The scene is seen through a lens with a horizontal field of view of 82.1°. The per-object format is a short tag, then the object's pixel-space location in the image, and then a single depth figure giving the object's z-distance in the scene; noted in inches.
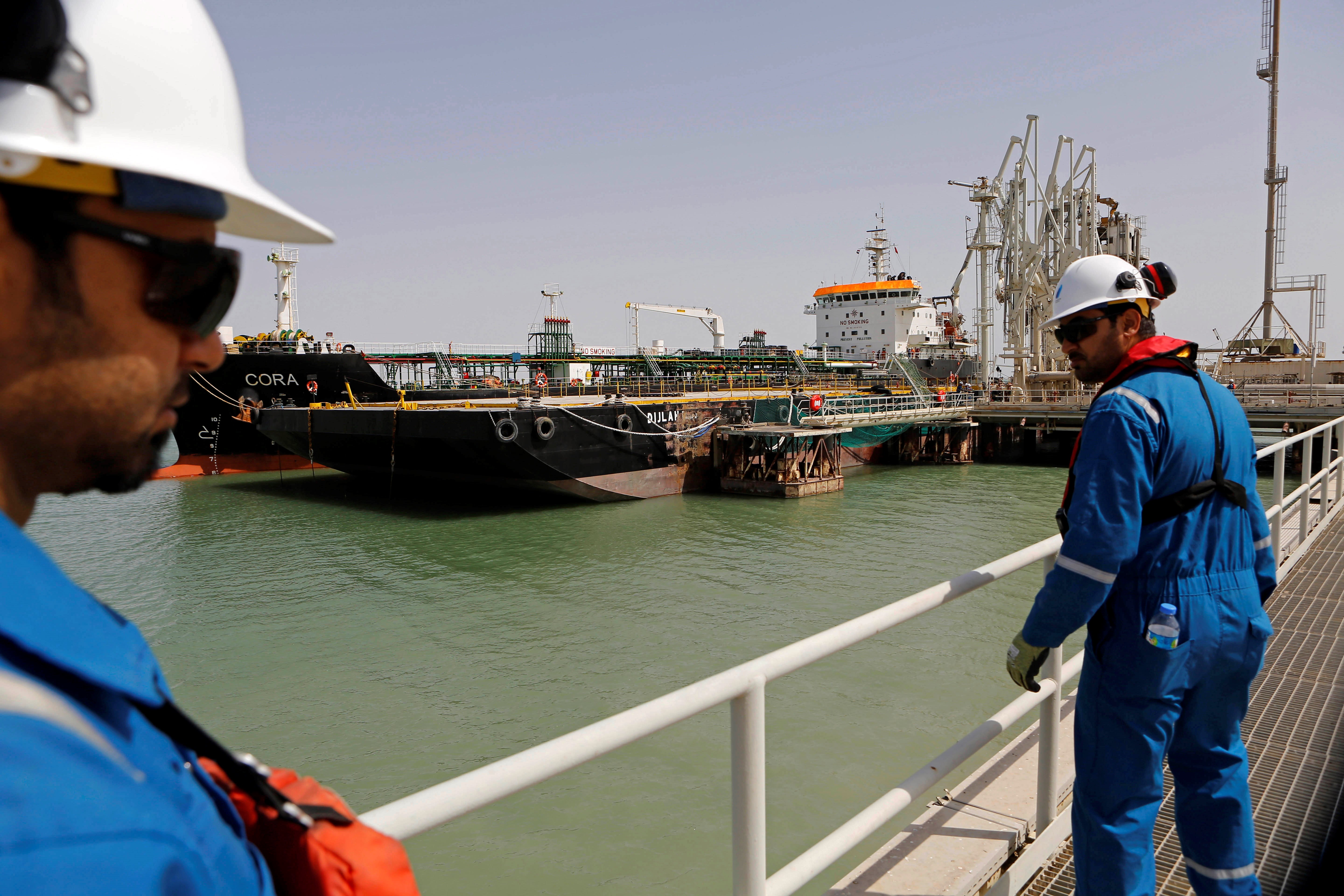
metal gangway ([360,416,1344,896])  47.3
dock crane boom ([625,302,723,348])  1820.9
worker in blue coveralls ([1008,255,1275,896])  83.3
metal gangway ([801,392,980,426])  929.5
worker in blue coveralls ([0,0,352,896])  20.2
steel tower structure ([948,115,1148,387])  1286.9
